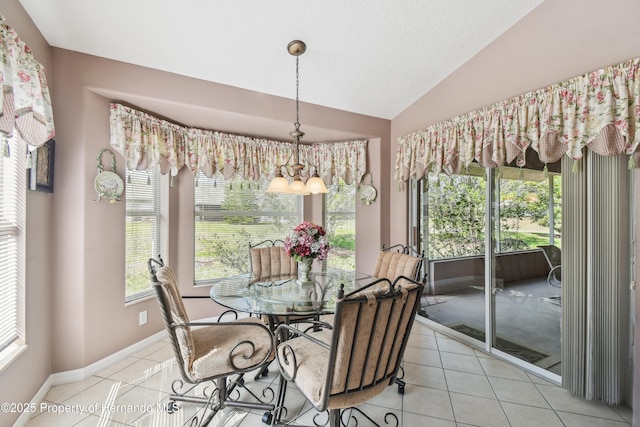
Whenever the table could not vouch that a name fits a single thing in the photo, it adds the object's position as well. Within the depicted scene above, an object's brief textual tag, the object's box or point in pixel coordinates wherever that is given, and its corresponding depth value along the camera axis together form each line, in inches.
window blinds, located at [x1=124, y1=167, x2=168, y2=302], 108.7
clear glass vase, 95.3
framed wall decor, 73.4
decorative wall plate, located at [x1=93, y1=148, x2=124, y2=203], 92.3
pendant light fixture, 88.1
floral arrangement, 90.9
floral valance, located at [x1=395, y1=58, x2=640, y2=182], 67.2
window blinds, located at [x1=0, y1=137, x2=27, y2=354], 65.4
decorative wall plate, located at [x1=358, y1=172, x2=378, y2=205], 146.2
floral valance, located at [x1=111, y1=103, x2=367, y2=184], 101.0
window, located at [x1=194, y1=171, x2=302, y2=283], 135.0
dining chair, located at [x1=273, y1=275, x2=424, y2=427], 49.1
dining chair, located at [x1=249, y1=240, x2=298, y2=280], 112.2
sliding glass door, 92.7
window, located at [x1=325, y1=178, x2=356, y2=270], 153.9
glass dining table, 72.2
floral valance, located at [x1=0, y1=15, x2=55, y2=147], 55.2
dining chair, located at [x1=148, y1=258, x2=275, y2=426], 62.8
